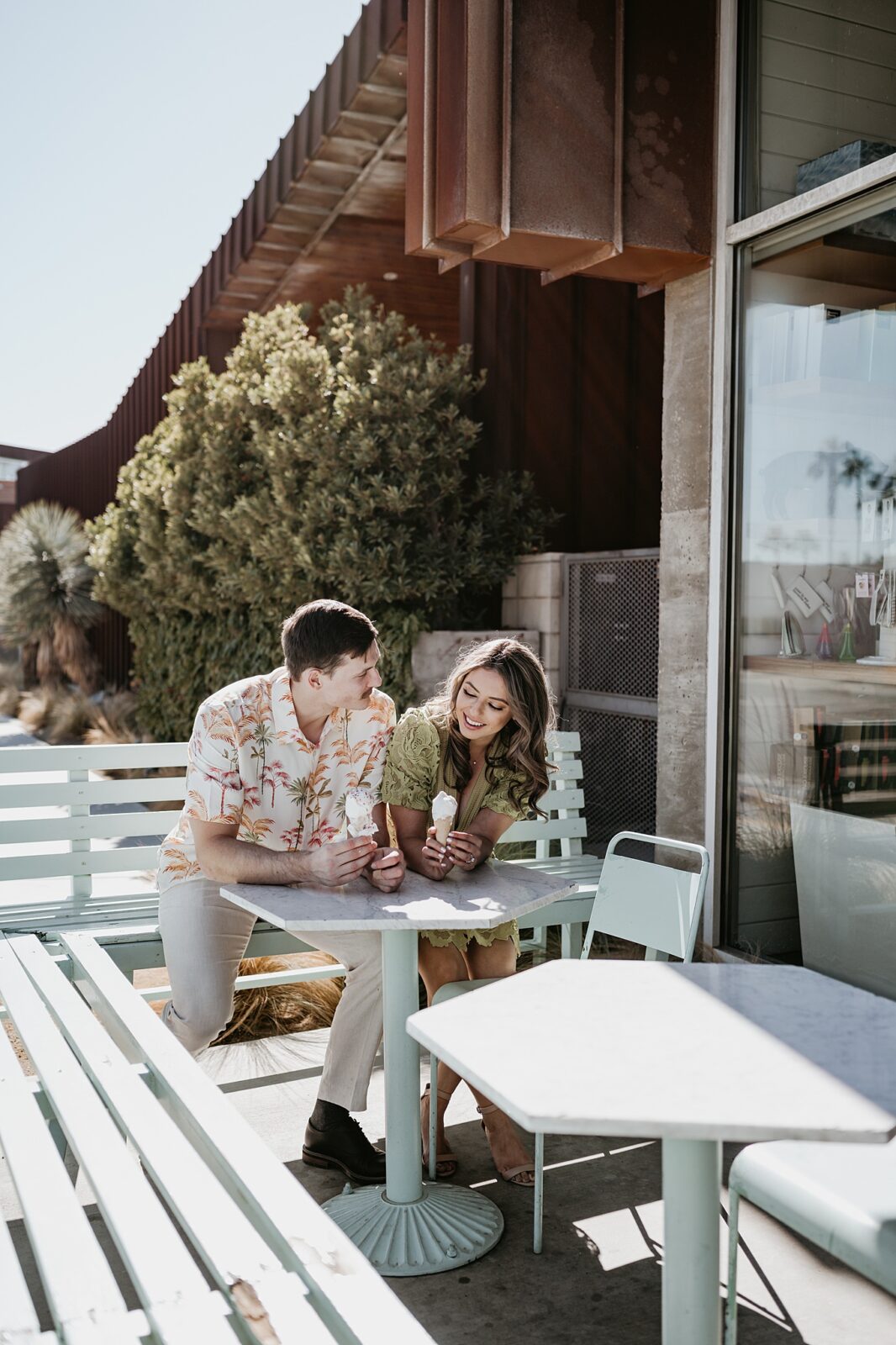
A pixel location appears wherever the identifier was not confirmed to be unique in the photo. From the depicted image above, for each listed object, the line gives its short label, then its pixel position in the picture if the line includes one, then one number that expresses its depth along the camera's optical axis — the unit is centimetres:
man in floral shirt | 316
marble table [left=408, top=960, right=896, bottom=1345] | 171
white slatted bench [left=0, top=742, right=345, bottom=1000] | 392
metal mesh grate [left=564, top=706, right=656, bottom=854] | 642
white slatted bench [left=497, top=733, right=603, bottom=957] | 474
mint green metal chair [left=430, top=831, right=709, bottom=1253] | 322
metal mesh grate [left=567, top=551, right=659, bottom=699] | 627
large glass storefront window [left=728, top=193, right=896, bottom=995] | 406
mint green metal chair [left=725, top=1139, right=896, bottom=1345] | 196
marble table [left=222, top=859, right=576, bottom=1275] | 283
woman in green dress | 329
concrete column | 492
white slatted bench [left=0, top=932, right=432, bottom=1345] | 161
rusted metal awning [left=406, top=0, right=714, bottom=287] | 462
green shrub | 710
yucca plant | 1584
